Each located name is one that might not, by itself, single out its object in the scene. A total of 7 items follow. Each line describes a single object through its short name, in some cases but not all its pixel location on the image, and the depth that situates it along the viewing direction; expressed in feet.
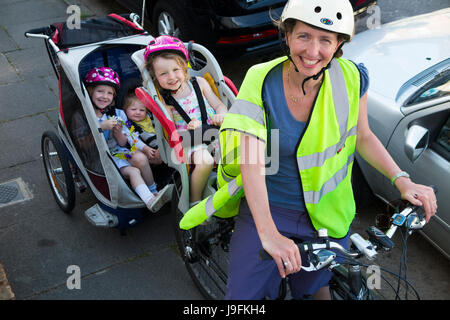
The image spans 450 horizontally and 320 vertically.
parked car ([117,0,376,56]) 16.99
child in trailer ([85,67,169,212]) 11.98
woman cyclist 6.29
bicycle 6.17
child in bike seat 10.54
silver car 10.59
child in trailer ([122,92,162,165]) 12.92
